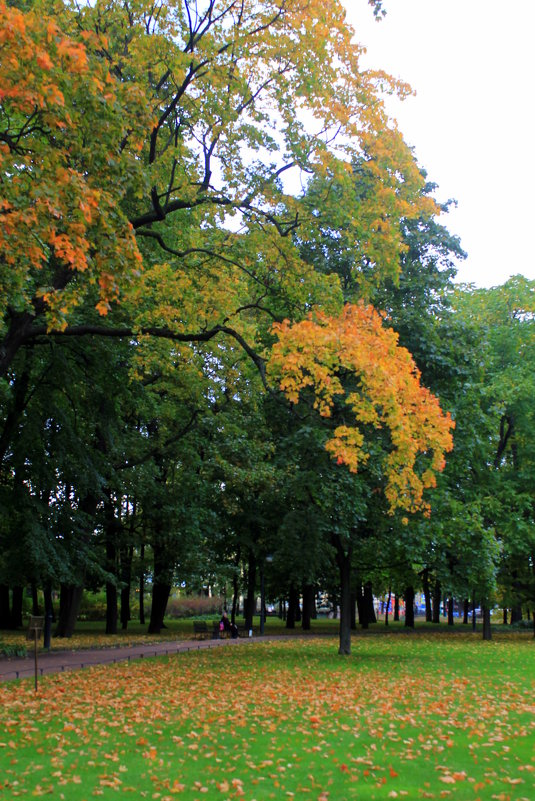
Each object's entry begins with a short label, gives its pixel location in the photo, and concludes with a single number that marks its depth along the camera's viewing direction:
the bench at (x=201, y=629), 30.16
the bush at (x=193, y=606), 55.25
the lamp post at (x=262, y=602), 29.58
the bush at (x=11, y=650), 18.03
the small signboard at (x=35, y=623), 11.69
